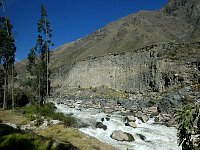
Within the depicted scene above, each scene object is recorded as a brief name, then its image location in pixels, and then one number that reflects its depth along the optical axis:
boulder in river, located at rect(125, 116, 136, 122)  18.32
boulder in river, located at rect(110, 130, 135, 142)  13.62
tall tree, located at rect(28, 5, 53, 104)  24.58
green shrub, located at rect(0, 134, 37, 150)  6.72
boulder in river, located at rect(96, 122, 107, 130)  15.81
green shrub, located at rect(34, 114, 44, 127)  11.93
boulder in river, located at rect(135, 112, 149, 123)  19.09
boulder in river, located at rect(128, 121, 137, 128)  17.08
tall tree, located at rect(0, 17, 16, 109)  19.91
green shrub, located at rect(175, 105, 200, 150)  4.52
